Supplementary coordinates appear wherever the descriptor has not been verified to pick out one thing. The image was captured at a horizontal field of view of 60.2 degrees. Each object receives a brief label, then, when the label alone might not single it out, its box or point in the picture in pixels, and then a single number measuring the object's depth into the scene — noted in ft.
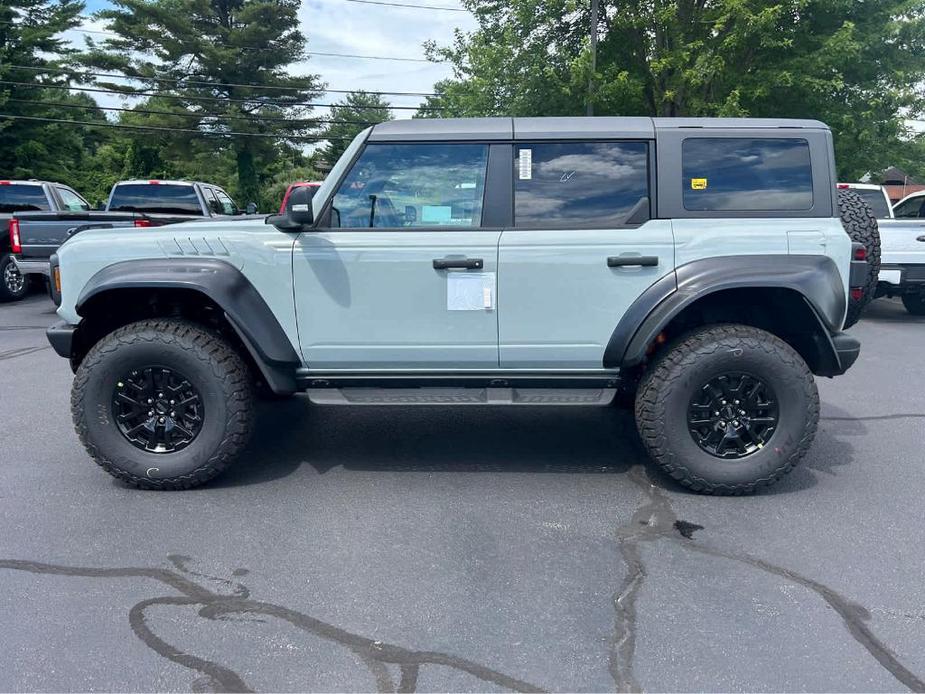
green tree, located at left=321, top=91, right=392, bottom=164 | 156.97
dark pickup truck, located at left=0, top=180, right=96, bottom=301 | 41.70
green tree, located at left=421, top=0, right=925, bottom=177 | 53.31
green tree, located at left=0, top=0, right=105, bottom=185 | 101.04
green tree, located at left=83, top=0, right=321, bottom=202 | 131.34
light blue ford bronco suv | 13.67
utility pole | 55.36
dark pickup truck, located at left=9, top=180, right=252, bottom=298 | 34.83
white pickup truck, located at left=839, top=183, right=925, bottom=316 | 33.63
